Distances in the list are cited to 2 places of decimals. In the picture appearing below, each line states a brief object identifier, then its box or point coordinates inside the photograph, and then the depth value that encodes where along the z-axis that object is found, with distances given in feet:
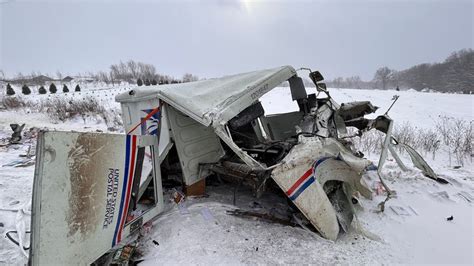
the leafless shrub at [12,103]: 50.11
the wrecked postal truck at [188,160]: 5.74
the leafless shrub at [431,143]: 21.41
